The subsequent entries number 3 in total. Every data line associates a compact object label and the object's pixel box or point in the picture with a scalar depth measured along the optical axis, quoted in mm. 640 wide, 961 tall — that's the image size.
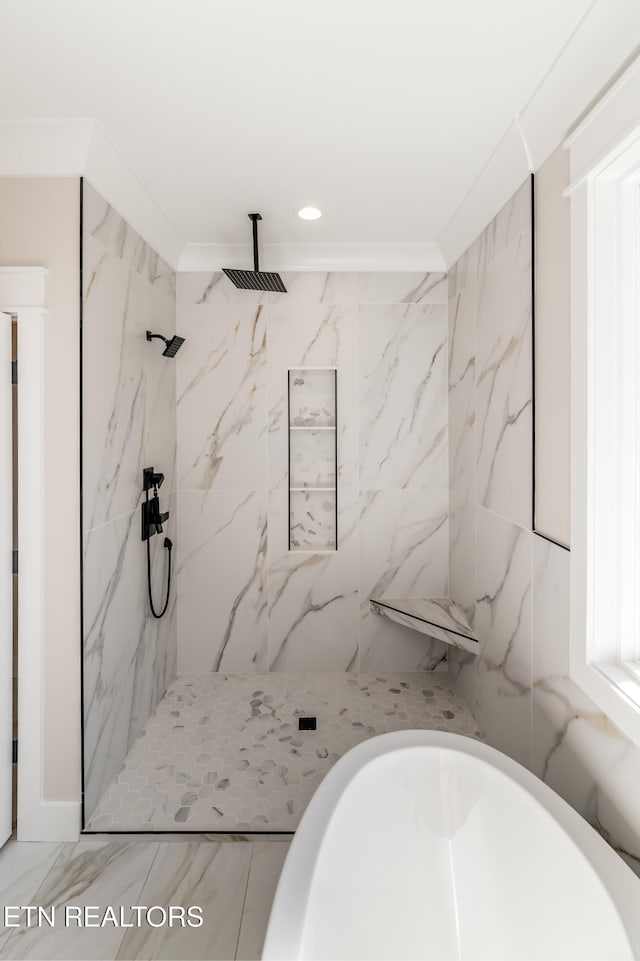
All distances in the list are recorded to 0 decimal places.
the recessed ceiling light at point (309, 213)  2336
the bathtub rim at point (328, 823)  978
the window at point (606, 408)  1347
